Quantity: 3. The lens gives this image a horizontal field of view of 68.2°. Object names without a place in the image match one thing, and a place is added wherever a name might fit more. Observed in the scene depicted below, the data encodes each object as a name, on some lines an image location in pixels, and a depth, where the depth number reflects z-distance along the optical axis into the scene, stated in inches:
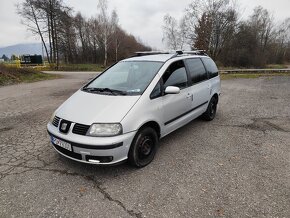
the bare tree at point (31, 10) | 1058.1
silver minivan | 116.6
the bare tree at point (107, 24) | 1239.5
